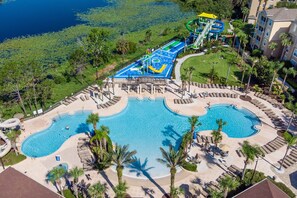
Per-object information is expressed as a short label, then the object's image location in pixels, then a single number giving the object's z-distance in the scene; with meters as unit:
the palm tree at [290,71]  55.29
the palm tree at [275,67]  55.41
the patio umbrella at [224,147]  43.94
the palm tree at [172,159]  33.00
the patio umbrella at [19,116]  50.88
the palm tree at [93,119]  42.12
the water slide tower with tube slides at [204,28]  78.94
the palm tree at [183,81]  55.28
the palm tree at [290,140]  37.88
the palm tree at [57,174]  32.50
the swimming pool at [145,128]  44.19
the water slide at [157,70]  66.00
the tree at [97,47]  67.31
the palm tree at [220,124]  43.94
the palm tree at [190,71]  56.48
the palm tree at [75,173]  32.91
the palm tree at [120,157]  33.88
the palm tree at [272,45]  65.62
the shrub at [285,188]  36.00
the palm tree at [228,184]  31.78
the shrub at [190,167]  39.88
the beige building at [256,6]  96.44
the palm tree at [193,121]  41.43
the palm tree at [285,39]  63.47
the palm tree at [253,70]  56.75
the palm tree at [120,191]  31.35
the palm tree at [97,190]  31.28
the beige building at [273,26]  66.94
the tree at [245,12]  94.25
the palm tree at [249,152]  34.66
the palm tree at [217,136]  42.75
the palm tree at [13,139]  41.72
